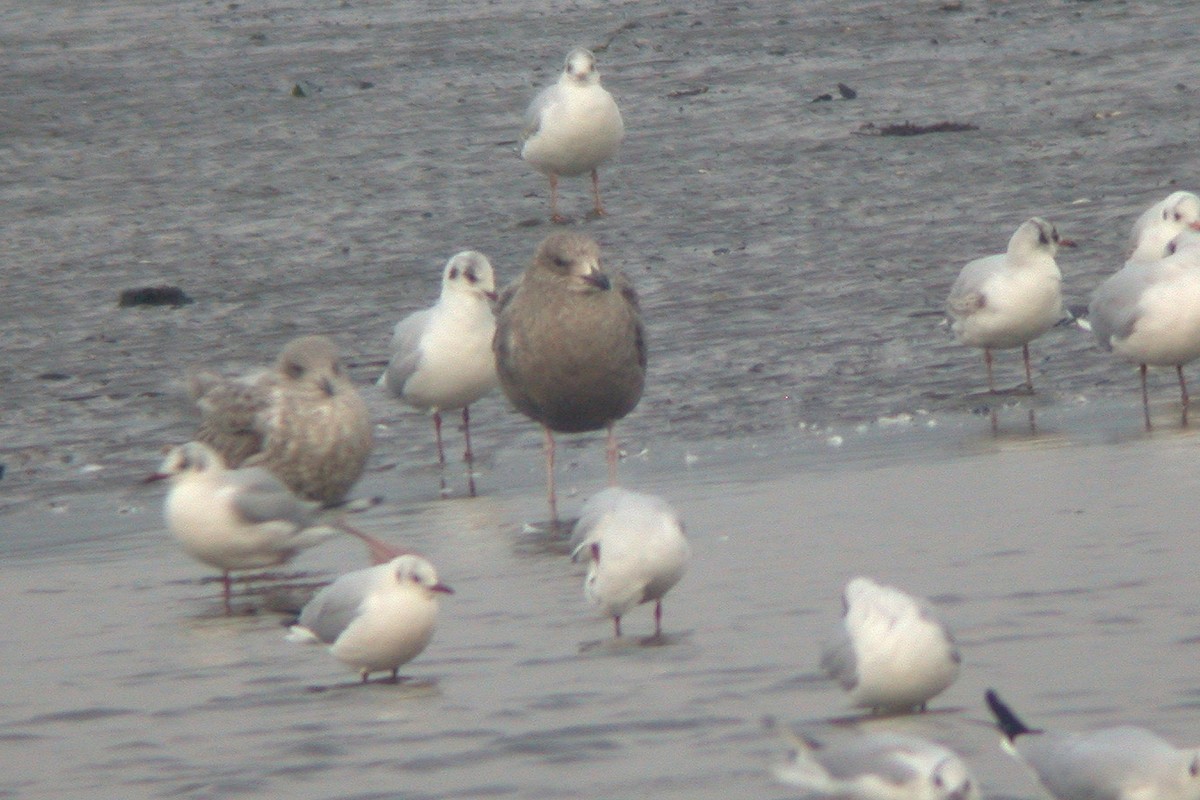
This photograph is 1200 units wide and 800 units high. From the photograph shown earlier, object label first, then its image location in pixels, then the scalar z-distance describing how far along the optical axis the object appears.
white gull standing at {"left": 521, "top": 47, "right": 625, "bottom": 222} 36.28
